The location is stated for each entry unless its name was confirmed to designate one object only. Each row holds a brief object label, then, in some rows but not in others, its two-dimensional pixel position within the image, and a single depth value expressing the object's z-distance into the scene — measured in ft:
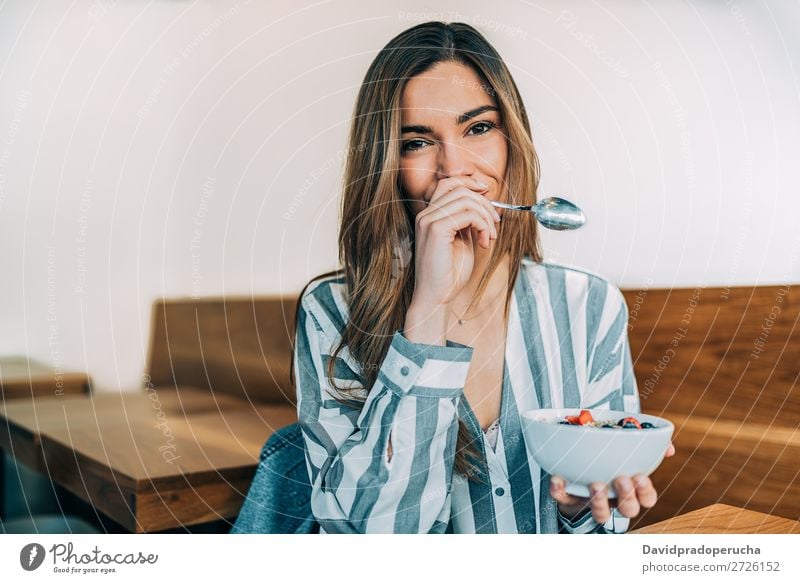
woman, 2.33
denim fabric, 2.48
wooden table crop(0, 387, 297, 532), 2.60
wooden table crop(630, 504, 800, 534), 2.55
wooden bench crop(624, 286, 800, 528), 2.65
